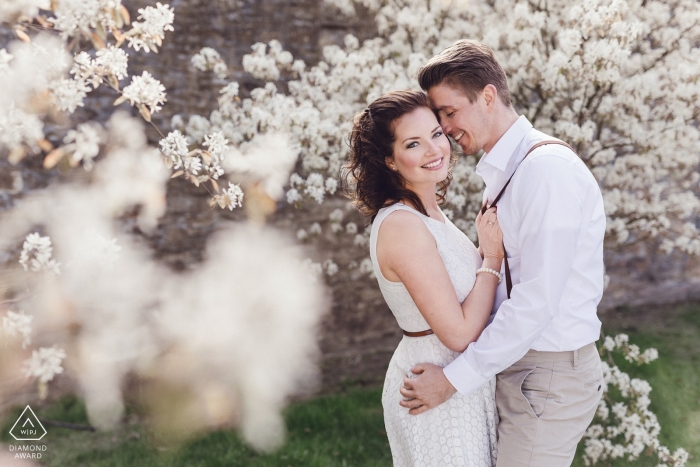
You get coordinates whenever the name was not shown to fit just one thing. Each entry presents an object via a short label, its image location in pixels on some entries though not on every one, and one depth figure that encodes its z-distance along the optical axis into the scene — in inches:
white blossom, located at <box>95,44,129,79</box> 75.3
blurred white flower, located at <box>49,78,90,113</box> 74.4
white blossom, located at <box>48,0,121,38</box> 69.0
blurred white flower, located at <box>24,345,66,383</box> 68.0
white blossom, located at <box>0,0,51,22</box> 68.5
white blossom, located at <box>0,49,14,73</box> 66.6
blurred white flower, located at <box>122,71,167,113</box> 77.5
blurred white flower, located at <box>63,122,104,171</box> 77.3
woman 78.3
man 71.4
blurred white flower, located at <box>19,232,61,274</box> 68.0
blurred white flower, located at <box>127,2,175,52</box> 76.6
